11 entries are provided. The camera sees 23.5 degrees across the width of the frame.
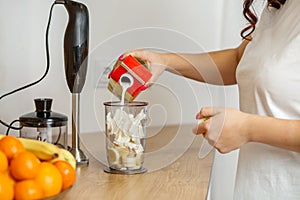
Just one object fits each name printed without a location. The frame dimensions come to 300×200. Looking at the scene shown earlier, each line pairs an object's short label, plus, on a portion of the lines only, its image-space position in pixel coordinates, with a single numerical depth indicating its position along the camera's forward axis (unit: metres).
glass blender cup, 1.63
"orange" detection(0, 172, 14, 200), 1.13
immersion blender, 1.70
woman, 1.45
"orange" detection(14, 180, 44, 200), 1.13
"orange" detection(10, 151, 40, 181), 1.13
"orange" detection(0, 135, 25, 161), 1.16
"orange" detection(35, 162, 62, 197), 1.15
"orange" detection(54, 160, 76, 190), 1.18
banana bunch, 1.21
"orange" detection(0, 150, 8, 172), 1.13
